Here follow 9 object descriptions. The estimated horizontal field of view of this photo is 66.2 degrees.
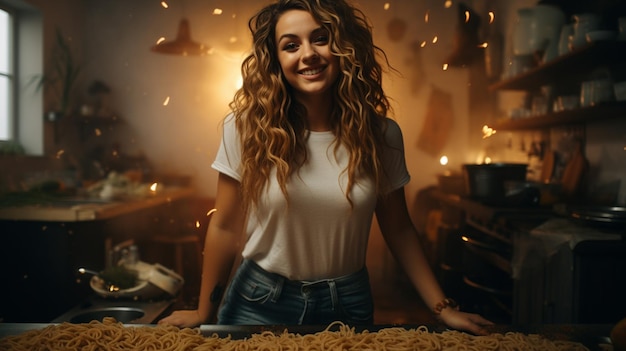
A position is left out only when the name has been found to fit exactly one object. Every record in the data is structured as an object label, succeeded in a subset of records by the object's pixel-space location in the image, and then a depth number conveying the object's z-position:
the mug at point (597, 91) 1.58
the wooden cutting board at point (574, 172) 1.85
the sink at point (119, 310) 1.35
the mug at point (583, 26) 1.55
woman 1.00
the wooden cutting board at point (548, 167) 2.01
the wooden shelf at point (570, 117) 1.59
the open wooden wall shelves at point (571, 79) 1.55
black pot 1.62
